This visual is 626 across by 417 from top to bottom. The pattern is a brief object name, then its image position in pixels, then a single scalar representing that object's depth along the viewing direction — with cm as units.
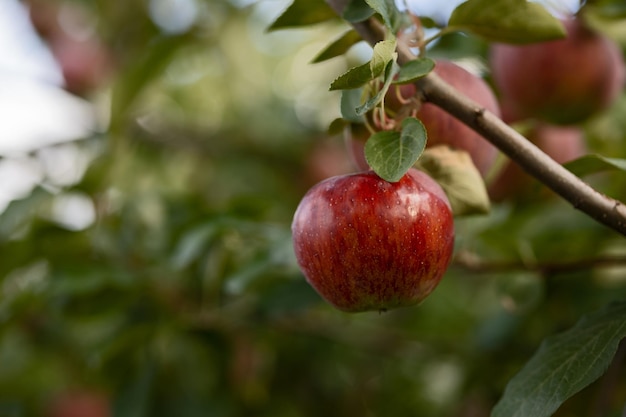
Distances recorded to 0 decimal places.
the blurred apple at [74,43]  239
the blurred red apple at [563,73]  114
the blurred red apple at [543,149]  121
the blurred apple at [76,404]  175
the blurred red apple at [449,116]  101
